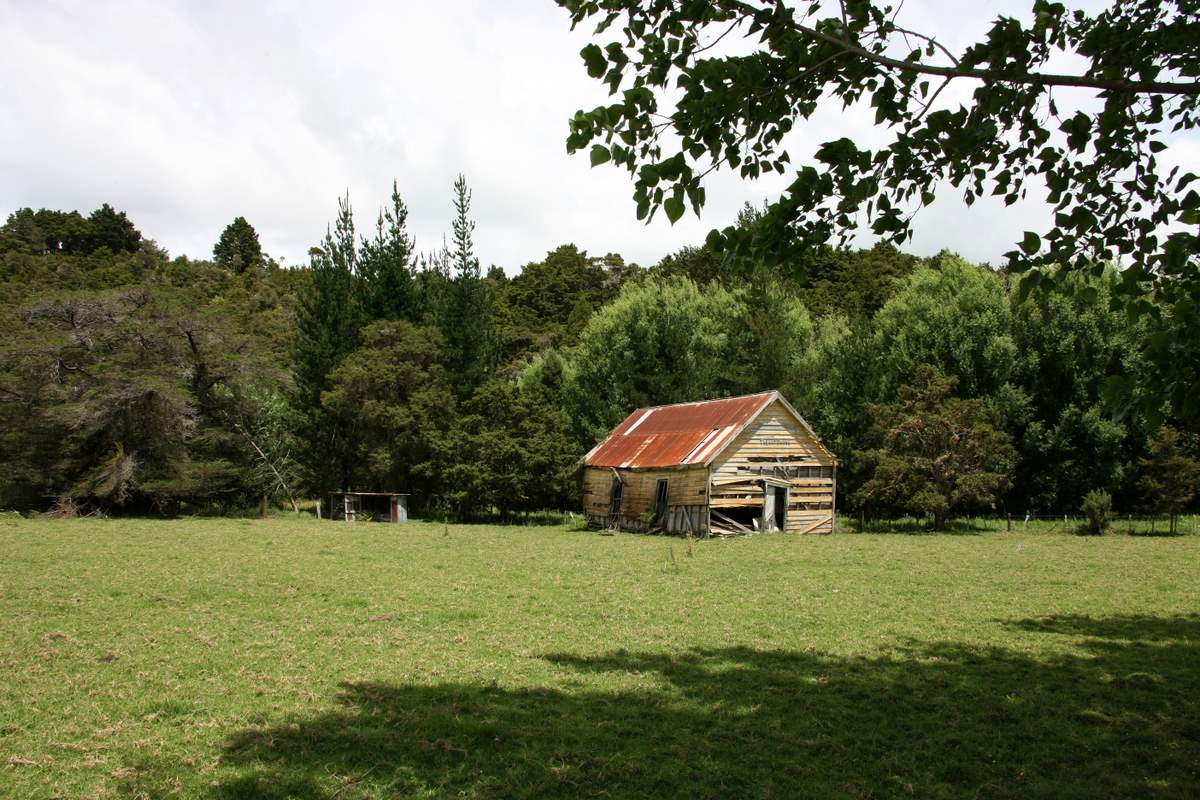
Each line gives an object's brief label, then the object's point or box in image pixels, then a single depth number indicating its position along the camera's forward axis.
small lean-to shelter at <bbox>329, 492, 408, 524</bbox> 40.28
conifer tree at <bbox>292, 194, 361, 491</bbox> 46.34
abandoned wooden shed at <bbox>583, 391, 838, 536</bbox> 30.72
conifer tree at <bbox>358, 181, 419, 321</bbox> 49.72
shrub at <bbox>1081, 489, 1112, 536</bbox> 31.80
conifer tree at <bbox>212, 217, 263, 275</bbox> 100.94
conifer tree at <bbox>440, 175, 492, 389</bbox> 47.25
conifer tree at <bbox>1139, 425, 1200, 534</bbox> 31.75
